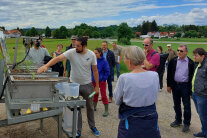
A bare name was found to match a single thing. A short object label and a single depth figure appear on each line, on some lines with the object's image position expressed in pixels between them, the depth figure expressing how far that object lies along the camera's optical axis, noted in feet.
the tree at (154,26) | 453.58
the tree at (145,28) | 447.63
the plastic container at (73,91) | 10.89
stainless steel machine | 8.61
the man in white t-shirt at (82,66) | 12.72
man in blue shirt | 25.26
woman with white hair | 7.47
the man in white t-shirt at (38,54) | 19.56
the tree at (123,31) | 197.26
